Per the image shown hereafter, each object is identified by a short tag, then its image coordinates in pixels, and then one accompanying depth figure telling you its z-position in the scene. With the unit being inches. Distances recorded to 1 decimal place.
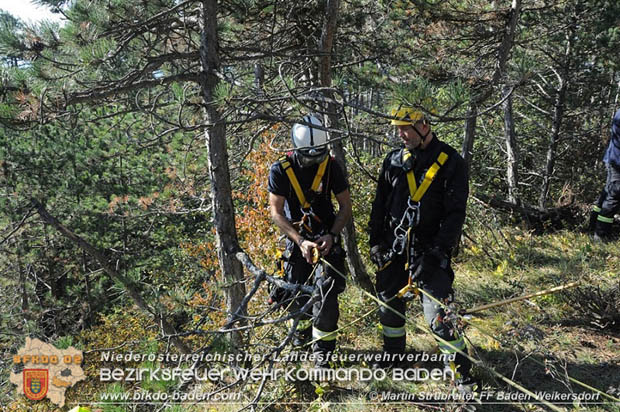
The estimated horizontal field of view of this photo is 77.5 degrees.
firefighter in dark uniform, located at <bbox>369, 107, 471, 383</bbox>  126.7
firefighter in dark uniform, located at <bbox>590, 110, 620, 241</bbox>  210.5
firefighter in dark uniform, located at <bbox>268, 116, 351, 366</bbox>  143.1
